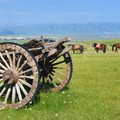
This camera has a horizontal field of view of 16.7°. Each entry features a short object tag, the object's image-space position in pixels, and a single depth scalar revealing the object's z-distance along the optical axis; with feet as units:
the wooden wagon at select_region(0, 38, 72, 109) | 37.35
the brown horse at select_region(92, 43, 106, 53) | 212.68
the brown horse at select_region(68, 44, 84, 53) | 216.33
